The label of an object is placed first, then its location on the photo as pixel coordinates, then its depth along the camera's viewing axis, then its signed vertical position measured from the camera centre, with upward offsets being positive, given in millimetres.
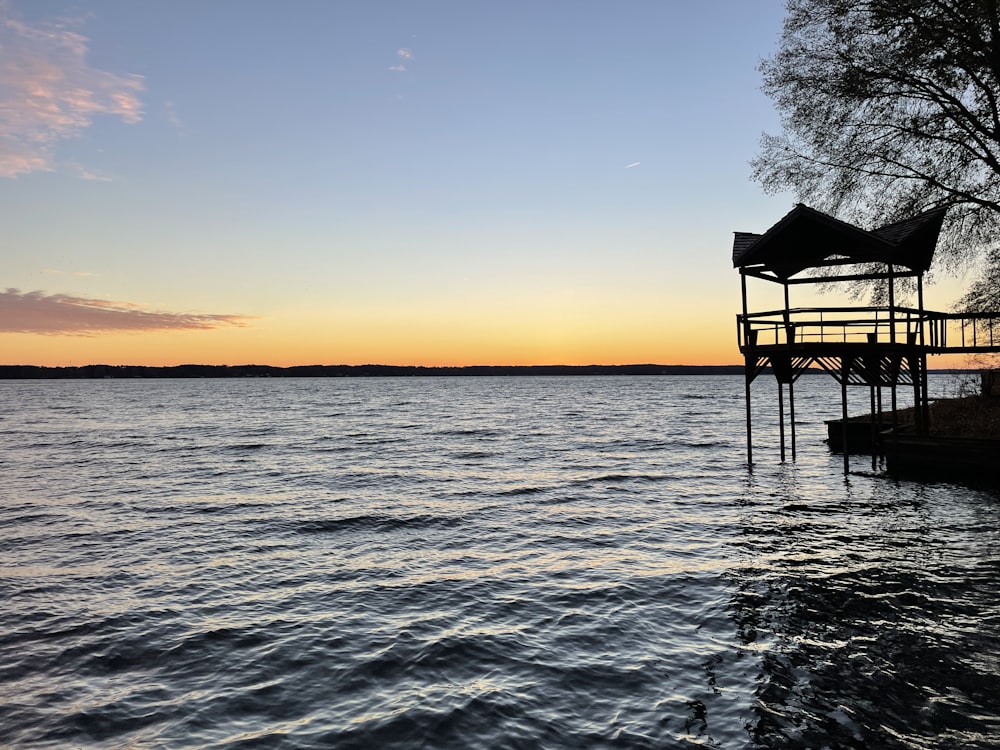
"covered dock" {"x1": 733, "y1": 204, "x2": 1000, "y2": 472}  21578 +1608
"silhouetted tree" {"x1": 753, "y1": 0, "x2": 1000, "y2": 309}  19953 +8368
